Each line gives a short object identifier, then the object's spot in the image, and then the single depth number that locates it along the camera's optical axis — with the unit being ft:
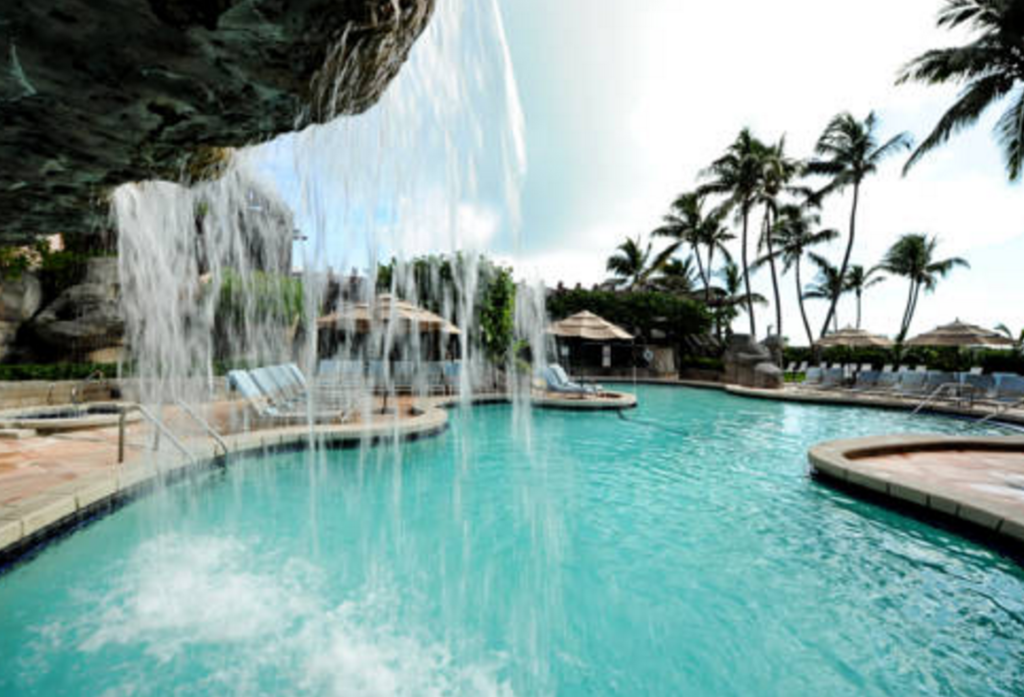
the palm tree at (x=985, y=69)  40.70
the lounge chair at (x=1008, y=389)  47.50
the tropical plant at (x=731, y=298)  119.44
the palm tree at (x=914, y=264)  136.15
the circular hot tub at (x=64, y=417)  26.18
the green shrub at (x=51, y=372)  40.16
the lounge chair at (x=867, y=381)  62.08
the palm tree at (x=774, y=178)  87.66
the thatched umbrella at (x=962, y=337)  61.62
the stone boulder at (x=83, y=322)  50.55
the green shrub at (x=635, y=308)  102.42
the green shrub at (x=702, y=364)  87.27
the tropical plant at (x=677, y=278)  130.52
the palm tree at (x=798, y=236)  107.34
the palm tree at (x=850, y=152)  86.48
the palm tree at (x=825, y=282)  125.08
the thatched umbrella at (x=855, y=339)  79.36
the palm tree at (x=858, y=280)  153.89
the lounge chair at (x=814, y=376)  74.28
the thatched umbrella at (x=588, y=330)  60.75
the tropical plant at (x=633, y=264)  127.85
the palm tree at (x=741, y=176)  88.38
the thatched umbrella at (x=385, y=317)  44.70
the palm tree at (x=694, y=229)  112.78
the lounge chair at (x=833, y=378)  68.85
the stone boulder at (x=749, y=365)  68.90
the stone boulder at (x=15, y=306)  48.37
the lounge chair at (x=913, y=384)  55.21
